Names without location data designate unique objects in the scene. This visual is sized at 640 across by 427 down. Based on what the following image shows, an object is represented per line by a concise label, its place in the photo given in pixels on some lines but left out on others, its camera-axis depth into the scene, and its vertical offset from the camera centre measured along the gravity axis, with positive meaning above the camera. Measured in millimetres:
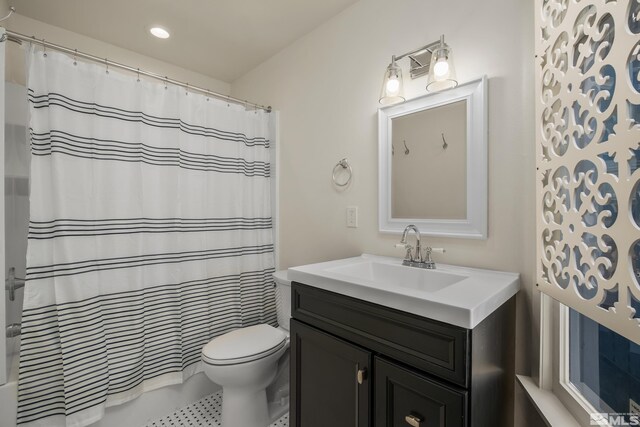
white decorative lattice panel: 605 +117
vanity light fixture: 1269 +642
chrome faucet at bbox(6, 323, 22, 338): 1465 -604
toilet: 1512 -856
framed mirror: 1271 +210
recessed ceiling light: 2018 +1267
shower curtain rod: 1298 +792
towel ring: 1779 +237
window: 732 -489
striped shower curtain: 1393 -156
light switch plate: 1744 -54
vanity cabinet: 836 -545
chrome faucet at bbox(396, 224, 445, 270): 1345 -241
